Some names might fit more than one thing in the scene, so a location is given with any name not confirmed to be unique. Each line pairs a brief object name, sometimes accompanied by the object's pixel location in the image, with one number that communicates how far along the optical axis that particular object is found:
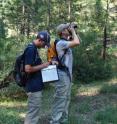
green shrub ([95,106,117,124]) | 9.23
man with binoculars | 8.18
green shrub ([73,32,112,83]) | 16.25
